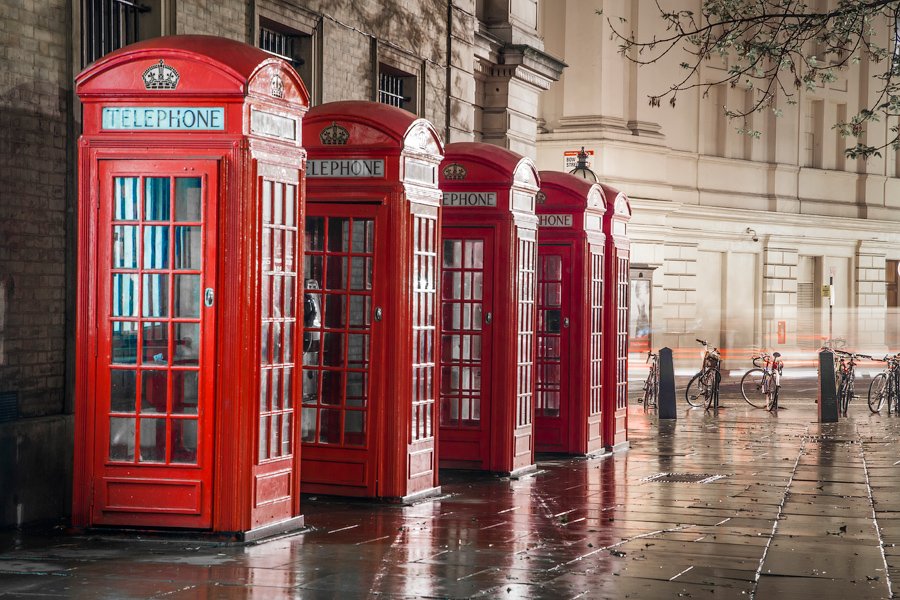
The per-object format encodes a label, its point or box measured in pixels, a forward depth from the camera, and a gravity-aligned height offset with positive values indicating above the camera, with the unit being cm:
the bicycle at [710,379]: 2150 -87
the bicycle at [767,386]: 2139 -103
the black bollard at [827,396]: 1939 -101
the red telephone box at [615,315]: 1490 +8
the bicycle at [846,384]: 2103 -91
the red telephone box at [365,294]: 1000 +19
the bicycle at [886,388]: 2138 -99
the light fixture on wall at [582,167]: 2369 +264
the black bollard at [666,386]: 1928 -88
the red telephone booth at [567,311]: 1399 +11
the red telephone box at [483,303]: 1205 +16
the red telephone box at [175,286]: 821 +20
